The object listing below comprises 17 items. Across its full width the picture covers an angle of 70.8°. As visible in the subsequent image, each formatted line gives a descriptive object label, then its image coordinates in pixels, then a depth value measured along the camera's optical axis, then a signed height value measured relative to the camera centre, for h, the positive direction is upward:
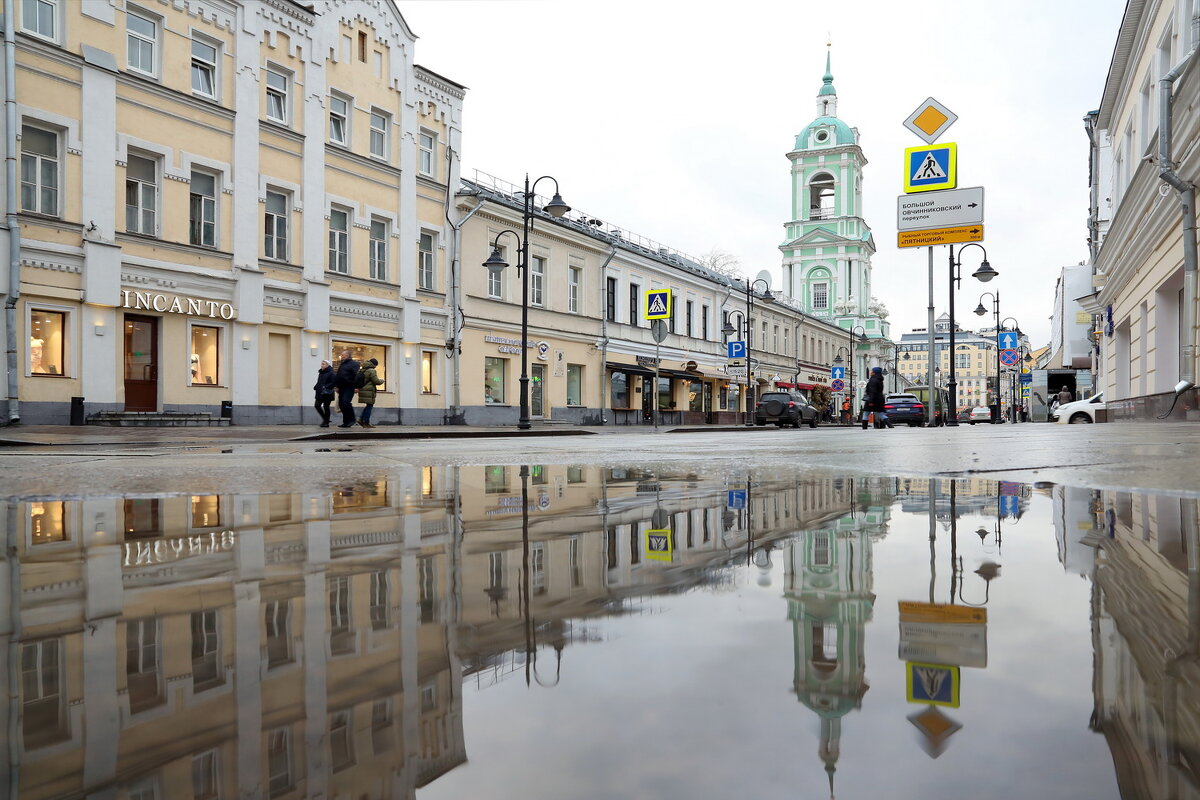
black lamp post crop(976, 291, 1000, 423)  43.15 +4.52
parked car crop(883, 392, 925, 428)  35.00 -0.45
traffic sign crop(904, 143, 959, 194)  19.38 +5.39
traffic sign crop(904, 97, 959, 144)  18.84 +6.25
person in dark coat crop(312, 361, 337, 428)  20.08 +0.28
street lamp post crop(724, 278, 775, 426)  38.72 +5.39
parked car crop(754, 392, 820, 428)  34.78 -0.43
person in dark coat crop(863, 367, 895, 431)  25.42 +0.13
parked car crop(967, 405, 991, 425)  61.35 -1.31
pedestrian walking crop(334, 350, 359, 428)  19.08 +0.36
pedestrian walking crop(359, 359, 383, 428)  19.89 +0.30
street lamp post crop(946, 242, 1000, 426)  31.03 +4.79
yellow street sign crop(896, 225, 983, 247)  19.89 +3.89
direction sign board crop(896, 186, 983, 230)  19.69 +4.51
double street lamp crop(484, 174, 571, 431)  21.89 +3.70
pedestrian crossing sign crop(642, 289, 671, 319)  29.95 +3.46
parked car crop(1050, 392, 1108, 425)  26.06 -0.35
